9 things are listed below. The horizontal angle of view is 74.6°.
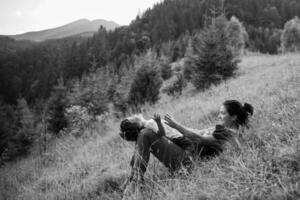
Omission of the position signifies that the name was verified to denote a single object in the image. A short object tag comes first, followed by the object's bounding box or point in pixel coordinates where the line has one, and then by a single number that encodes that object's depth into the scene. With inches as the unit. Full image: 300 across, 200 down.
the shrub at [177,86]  677.3
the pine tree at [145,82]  459.5
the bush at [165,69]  1092.5
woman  88.4
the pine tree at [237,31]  925.8
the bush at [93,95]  498.9
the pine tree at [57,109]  662.5
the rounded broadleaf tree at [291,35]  917.8
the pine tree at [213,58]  429.1
